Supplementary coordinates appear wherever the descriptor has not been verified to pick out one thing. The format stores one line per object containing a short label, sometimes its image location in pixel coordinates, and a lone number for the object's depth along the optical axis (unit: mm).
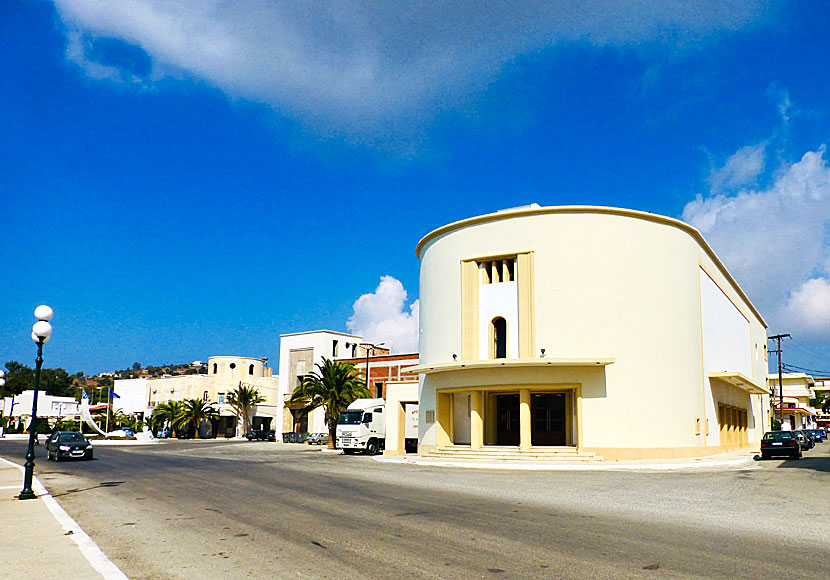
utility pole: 81975
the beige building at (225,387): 90875
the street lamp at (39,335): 16062
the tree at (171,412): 85188
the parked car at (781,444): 36031
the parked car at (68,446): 33938
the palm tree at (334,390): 57281
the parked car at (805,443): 47388
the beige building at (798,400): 101250
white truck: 43562
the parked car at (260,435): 77938
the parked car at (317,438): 66250
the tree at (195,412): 84750
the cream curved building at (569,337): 34438
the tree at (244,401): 85688
